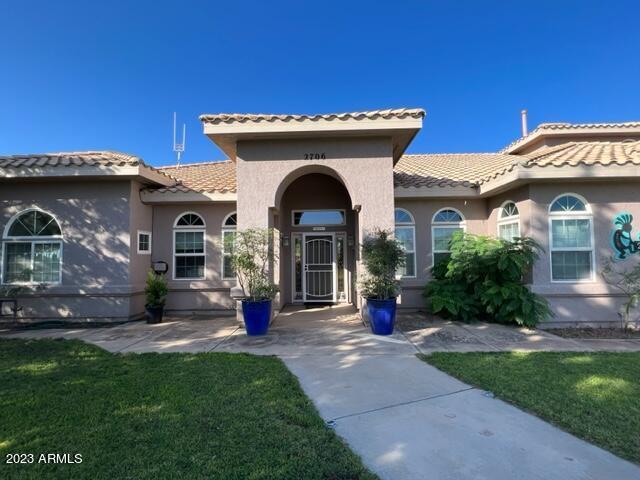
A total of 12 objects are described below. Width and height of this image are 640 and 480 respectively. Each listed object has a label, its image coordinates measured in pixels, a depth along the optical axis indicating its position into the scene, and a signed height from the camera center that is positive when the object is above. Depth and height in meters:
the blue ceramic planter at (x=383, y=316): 7.25 -1.30
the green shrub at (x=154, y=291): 8.87 -0.89
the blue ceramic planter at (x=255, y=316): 7.29 -1.29
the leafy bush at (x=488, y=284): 7.96 -0.77
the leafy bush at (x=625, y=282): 7.70 -0.68
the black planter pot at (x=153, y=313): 8.84 -1.46
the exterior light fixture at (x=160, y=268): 9.92 -0.31
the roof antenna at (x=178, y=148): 17.19 +5.57
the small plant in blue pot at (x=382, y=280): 7.28 -0.56
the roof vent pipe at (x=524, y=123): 18.81 +7.32
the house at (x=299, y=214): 8.06 +1.18
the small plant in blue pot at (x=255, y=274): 7.34 -0.40
